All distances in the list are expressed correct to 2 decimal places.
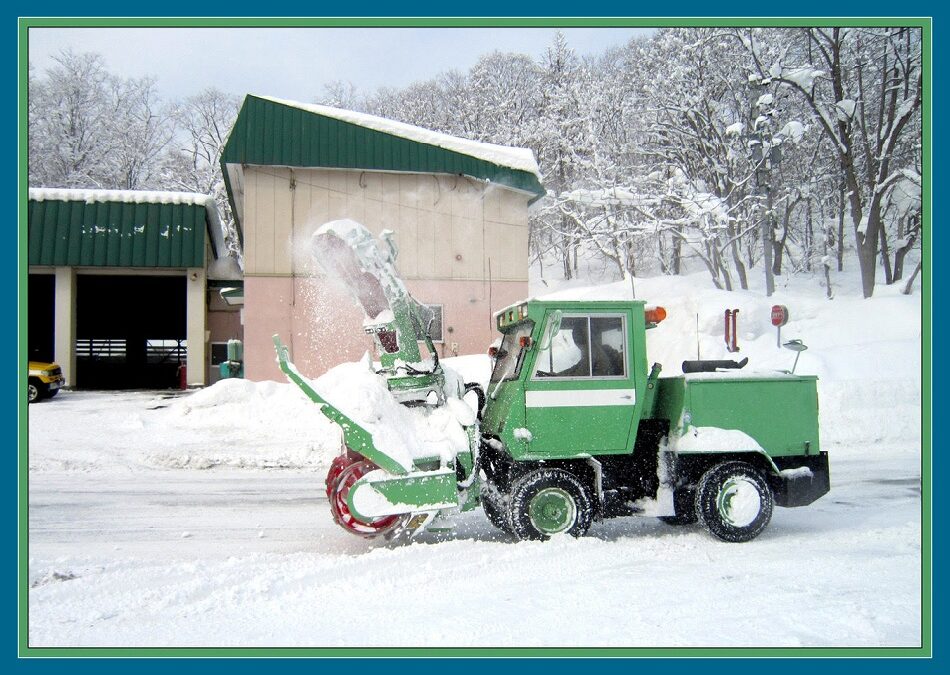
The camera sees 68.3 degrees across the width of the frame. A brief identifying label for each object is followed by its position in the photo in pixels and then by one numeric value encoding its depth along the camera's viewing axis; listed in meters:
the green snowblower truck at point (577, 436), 5.93
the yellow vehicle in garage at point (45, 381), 11.09
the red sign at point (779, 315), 11.83
